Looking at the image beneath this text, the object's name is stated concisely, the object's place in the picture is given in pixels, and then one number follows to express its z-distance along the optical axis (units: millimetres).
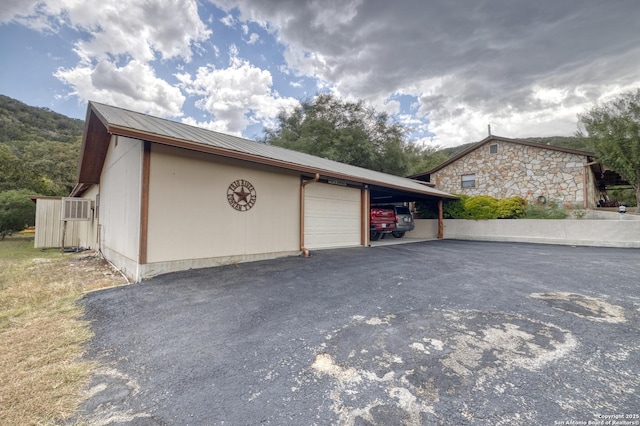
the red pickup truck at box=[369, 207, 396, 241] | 11398
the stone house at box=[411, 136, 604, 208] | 13267
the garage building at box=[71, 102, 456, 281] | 4930
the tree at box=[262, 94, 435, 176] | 21016
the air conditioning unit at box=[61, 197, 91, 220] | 10161
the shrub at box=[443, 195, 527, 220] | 12117
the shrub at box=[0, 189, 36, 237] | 12627
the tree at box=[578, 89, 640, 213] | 11938
